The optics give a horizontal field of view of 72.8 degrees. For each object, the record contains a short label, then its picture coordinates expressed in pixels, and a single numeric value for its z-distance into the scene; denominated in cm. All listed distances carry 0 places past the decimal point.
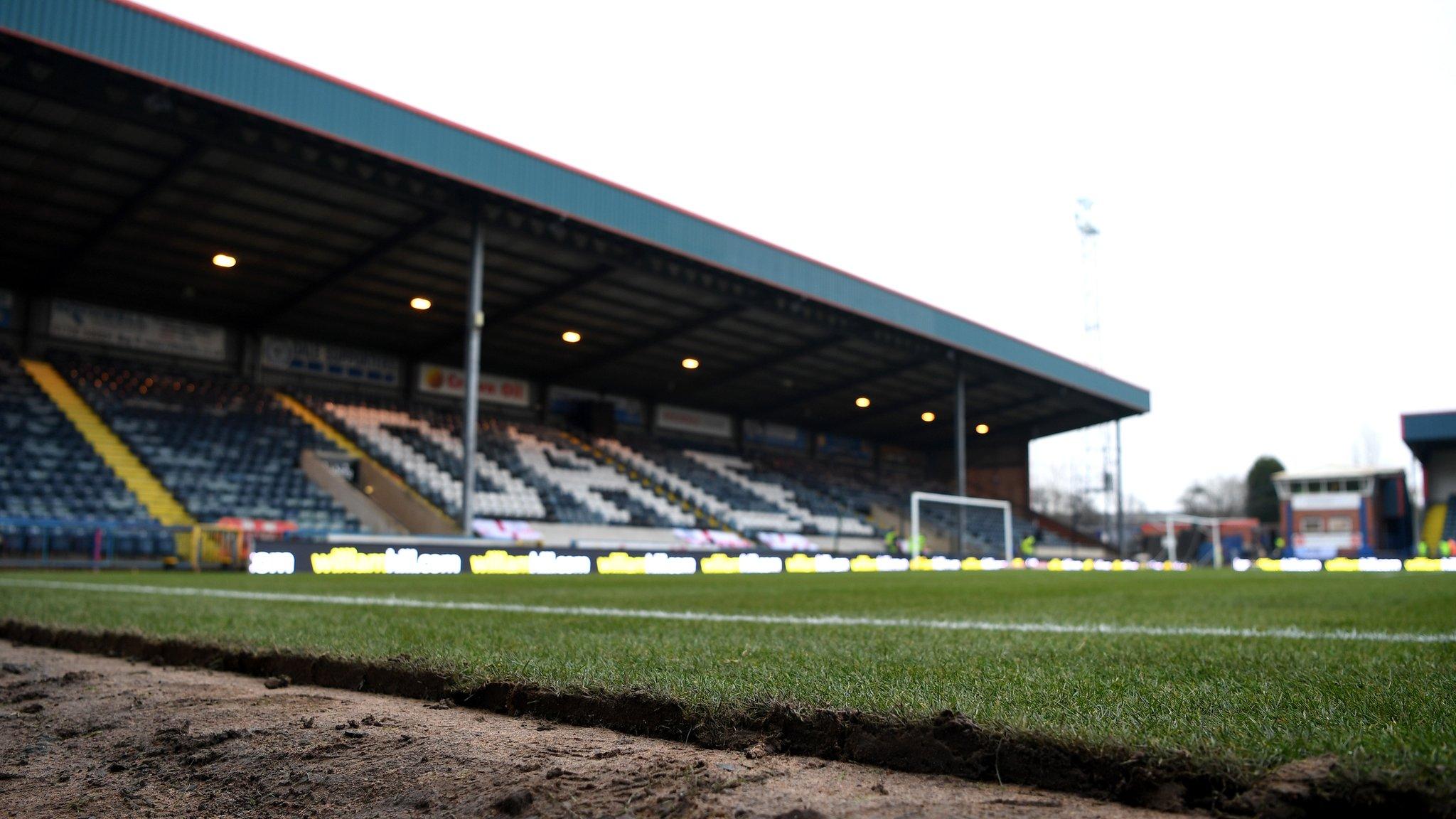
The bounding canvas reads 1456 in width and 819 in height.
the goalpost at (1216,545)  3618
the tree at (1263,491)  6556
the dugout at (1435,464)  4122
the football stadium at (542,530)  192
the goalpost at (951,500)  2566
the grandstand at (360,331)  1539
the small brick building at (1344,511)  4522
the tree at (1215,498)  8100
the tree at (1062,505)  7338
